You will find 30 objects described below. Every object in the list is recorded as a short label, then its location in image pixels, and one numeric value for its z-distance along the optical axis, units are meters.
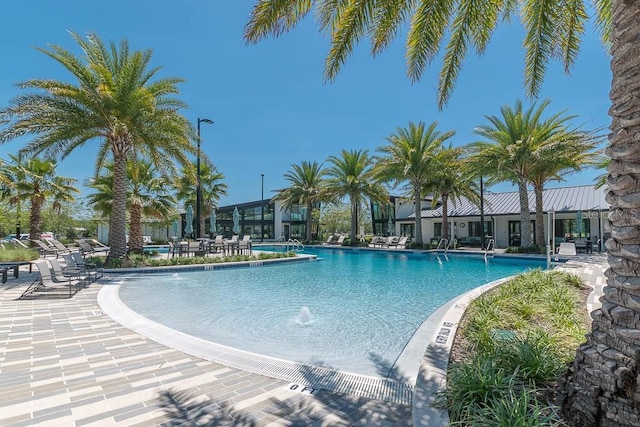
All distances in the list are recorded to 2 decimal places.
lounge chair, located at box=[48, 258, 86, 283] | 9.28
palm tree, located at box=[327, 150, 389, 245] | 29.78
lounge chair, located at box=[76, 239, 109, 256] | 17.82
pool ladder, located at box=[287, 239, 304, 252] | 31.75
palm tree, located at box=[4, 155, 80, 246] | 22.88
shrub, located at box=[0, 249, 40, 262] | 15.50
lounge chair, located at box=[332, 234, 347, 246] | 31.61
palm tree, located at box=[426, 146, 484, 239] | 24.14
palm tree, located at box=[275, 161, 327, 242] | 34.34
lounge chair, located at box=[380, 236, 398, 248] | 28.62
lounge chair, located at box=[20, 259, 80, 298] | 8.58
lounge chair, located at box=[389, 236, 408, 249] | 28.95
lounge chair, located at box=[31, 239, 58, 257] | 19.82
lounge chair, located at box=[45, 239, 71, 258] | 19.41
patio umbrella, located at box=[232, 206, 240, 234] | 34.74
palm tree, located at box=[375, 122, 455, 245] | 25.20
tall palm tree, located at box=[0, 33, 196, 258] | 12.88
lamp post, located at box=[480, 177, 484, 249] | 24.55
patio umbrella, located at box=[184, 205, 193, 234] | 24.62
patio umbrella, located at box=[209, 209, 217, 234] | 29.06
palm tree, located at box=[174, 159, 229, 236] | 32.34
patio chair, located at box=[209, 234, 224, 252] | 21.88
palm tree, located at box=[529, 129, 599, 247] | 18.02
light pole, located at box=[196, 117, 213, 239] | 21.60
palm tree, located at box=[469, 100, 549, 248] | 20.30
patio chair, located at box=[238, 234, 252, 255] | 22.83
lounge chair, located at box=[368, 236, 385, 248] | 29.78
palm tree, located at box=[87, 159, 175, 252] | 22.54
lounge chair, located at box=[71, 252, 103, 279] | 11.16
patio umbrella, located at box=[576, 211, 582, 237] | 22.25
